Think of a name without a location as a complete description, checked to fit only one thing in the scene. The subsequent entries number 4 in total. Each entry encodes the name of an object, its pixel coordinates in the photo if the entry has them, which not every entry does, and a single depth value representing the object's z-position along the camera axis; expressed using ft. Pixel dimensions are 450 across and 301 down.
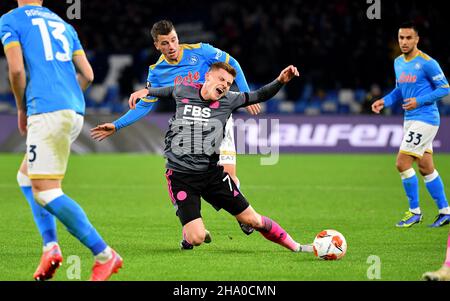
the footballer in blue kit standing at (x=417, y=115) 62.85
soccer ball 45.73
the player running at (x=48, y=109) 36.47
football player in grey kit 46.14
